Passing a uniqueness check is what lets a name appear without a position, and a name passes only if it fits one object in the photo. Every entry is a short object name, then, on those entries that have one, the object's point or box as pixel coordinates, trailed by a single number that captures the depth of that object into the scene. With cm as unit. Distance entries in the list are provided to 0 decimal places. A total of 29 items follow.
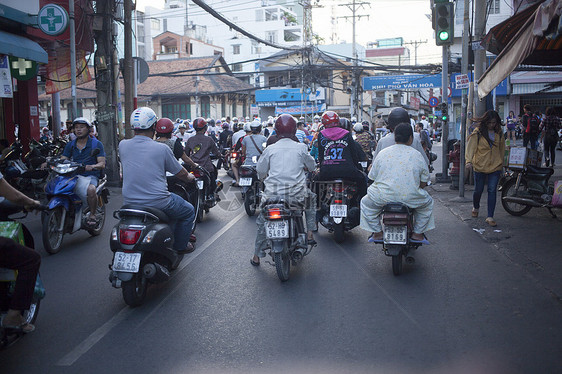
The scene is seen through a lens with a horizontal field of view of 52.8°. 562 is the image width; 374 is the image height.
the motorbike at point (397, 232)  630
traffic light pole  1532
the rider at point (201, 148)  1113
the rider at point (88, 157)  856
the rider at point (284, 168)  676
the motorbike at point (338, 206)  813
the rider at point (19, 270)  418
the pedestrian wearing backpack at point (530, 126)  1959
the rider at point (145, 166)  579
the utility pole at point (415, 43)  7875
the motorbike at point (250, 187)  1153
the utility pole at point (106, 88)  1641
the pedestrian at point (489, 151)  934
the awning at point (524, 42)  625
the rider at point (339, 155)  821
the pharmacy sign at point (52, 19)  1513
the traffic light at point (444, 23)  1373
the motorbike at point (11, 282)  430
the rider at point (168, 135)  693
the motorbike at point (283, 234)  626
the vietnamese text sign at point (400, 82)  3597
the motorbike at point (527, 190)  968
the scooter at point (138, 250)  538
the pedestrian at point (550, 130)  1880
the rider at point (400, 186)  652
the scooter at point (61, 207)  790
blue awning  1364
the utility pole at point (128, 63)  1609
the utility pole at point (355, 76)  4095
